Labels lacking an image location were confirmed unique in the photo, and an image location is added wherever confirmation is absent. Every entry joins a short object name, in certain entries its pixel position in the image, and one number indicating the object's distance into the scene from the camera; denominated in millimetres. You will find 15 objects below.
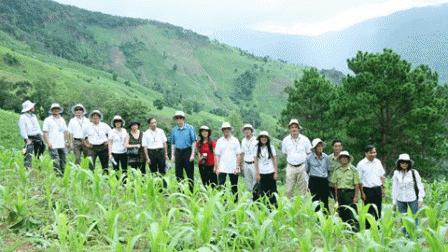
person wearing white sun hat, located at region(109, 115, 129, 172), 10070
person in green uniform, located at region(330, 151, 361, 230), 8468
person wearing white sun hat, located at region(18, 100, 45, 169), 9648
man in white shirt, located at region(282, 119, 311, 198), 9023
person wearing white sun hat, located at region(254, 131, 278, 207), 8953
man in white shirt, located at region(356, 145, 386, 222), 8477
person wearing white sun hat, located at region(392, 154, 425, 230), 7953
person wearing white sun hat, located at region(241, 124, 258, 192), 9156
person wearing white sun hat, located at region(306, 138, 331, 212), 8828
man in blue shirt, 9961
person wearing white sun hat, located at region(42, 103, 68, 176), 9828
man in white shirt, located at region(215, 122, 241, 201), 9305
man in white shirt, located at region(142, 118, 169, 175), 10117
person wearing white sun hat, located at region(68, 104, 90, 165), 10117
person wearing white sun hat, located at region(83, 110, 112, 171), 10000
